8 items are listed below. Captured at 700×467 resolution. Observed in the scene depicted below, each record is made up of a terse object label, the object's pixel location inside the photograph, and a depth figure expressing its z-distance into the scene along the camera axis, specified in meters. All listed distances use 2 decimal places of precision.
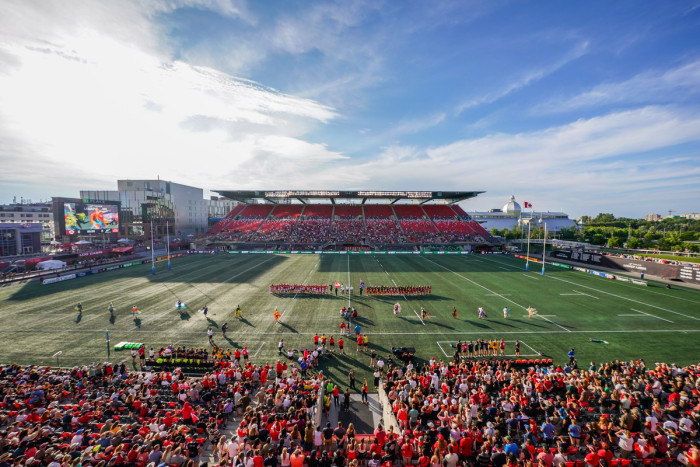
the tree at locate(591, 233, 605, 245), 79.69
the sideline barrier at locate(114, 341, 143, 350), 18.61
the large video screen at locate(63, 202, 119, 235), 59.83
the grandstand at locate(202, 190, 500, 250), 70.75
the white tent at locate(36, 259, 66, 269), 41.25
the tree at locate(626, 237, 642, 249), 65.32
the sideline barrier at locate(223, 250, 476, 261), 64.69
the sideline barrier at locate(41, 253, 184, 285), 37.41
